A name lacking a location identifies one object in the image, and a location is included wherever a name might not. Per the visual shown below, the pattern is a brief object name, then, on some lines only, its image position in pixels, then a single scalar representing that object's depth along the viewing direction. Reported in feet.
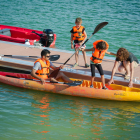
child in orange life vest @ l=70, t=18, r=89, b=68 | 48.44
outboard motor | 68.52
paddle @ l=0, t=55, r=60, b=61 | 53.67
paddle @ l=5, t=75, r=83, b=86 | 45.05
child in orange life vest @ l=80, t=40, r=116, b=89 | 41.29
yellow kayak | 43.24
